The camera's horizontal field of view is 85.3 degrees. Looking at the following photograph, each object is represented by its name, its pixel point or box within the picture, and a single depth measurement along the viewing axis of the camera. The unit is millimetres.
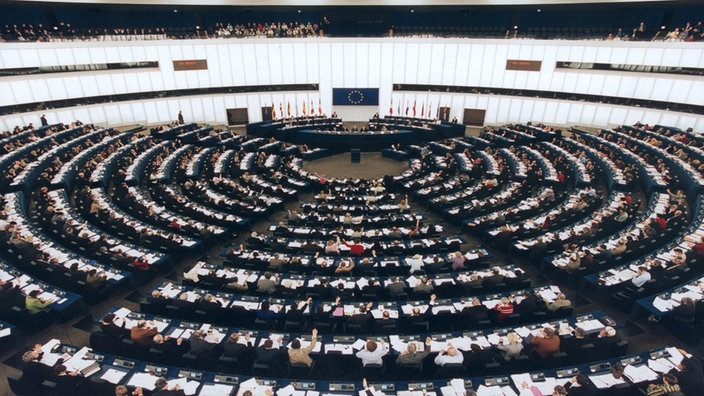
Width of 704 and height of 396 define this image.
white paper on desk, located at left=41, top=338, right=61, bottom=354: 8930
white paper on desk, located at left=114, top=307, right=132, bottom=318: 10350
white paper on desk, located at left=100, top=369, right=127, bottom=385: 8212
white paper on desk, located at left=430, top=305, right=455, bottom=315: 10773
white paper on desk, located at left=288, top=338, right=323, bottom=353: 9356
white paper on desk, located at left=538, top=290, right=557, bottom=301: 11344
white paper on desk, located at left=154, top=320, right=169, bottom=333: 10008
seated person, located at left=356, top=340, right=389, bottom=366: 9117
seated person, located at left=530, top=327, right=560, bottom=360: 9234
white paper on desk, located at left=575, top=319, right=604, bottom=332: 9953
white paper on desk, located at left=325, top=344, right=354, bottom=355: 9298
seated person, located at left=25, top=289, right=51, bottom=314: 10617
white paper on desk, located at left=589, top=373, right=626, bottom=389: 8098
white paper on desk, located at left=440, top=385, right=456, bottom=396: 8008
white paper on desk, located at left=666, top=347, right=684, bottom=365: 8640
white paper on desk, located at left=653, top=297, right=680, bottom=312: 10438
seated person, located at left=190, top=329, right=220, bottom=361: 9195
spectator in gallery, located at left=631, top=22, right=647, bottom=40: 30562
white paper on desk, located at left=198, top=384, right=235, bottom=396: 8031
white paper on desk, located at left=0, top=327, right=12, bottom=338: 9602
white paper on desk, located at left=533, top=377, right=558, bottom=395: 8039
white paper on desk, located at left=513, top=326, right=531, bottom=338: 9867
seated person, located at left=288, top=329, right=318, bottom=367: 8883
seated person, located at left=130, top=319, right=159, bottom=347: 9461
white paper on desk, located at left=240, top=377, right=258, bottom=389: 8200
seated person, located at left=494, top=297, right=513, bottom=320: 10586
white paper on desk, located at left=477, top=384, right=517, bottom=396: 8016
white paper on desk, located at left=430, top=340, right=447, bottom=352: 9370
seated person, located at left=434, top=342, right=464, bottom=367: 8898
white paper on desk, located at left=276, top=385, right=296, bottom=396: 8008
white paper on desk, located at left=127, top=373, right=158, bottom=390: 8078
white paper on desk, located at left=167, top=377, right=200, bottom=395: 8023
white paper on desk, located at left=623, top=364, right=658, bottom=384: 8234
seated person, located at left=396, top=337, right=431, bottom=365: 9008
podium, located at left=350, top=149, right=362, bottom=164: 28125
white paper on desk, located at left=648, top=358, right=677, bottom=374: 8453
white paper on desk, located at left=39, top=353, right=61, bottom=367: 8578
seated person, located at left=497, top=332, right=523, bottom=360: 9205
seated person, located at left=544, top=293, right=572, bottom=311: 10961
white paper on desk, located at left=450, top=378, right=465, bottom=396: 8070
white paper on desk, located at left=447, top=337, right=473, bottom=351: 9451
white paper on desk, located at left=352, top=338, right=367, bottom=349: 9492
